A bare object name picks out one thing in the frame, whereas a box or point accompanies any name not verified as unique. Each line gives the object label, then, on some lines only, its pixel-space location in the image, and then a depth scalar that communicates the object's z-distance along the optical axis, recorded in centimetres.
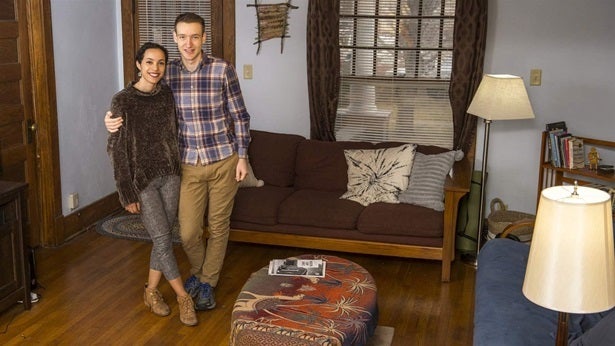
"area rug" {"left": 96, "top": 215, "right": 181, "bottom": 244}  534
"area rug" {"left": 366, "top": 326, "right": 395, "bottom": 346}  373
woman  365
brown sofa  459
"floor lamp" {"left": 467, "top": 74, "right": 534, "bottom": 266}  462
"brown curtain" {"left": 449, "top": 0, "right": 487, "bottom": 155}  509
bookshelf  503
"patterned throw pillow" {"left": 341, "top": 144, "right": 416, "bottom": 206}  486
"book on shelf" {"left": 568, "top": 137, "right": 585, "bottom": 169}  496
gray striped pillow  473
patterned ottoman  306
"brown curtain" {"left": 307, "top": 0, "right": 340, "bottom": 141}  538
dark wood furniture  387
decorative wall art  555
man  386
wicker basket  475
